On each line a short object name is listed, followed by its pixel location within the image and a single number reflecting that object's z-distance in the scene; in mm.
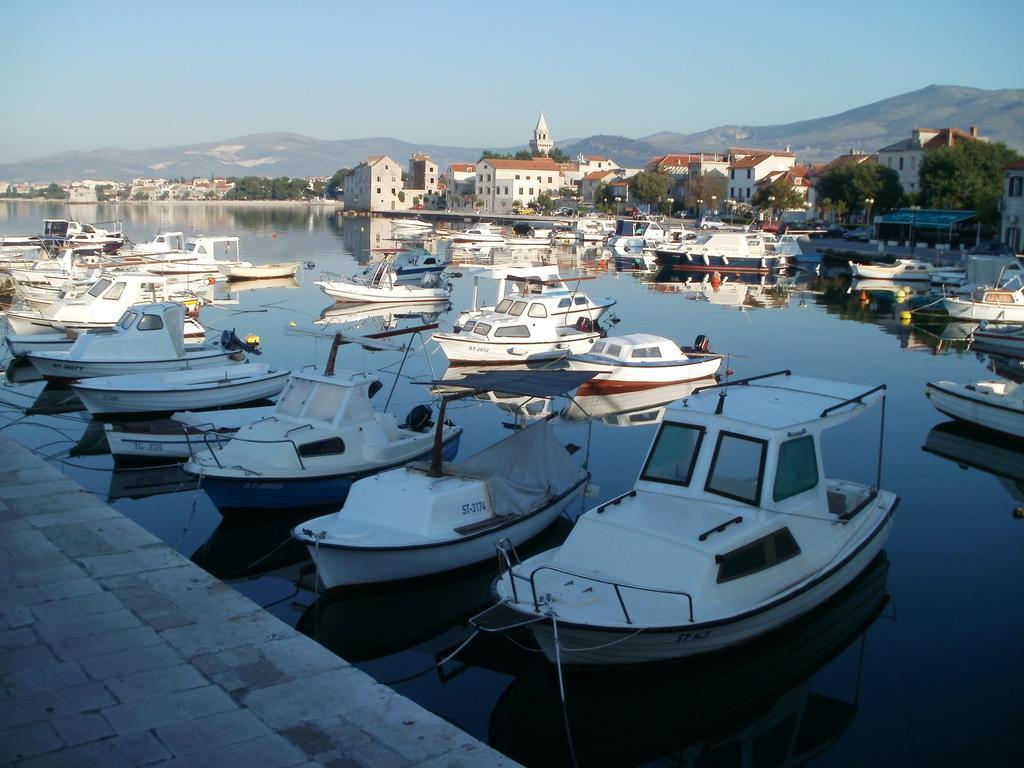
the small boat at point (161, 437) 17203
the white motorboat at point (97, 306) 28859
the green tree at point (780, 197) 95688
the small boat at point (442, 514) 11977
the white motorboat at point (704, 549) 9688
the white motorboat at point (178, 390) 20781
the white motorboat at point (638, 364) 24797
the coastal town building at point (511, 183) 155875
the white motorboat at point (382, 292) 43031
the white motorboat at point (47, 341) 26328
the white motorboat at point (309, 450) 14828
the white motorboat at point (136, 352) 23516
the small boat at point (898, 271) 53750
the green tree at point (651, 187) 118812
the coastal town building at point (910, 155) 97375
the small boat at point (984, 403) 19594
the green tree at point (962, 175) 72750
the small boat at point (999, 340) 29875
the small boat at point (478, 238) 77500
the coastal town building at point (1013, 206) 58031
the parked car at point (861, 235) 78000
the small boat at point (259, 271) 51594
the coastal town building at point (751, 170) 128875
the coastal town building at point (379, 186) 163375
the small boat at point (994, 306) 37500
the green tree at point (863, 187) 84625
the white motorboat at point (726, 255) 61094
